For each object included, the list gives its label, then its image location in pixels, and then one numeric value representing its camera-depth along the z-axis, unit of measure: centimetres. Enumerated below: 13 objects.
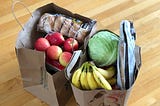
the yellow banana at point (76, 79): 115
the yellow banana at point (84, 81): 115
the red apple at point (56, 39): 137
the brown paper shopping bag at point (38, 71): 124
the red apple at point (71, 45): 133
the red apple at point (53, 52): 131
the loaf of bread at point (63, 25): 137
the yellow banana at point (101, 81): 113
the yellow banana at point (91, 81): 114
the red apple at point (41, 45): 134
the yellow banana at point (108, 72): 121
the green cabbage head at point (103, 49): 125
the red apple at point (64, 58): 129
